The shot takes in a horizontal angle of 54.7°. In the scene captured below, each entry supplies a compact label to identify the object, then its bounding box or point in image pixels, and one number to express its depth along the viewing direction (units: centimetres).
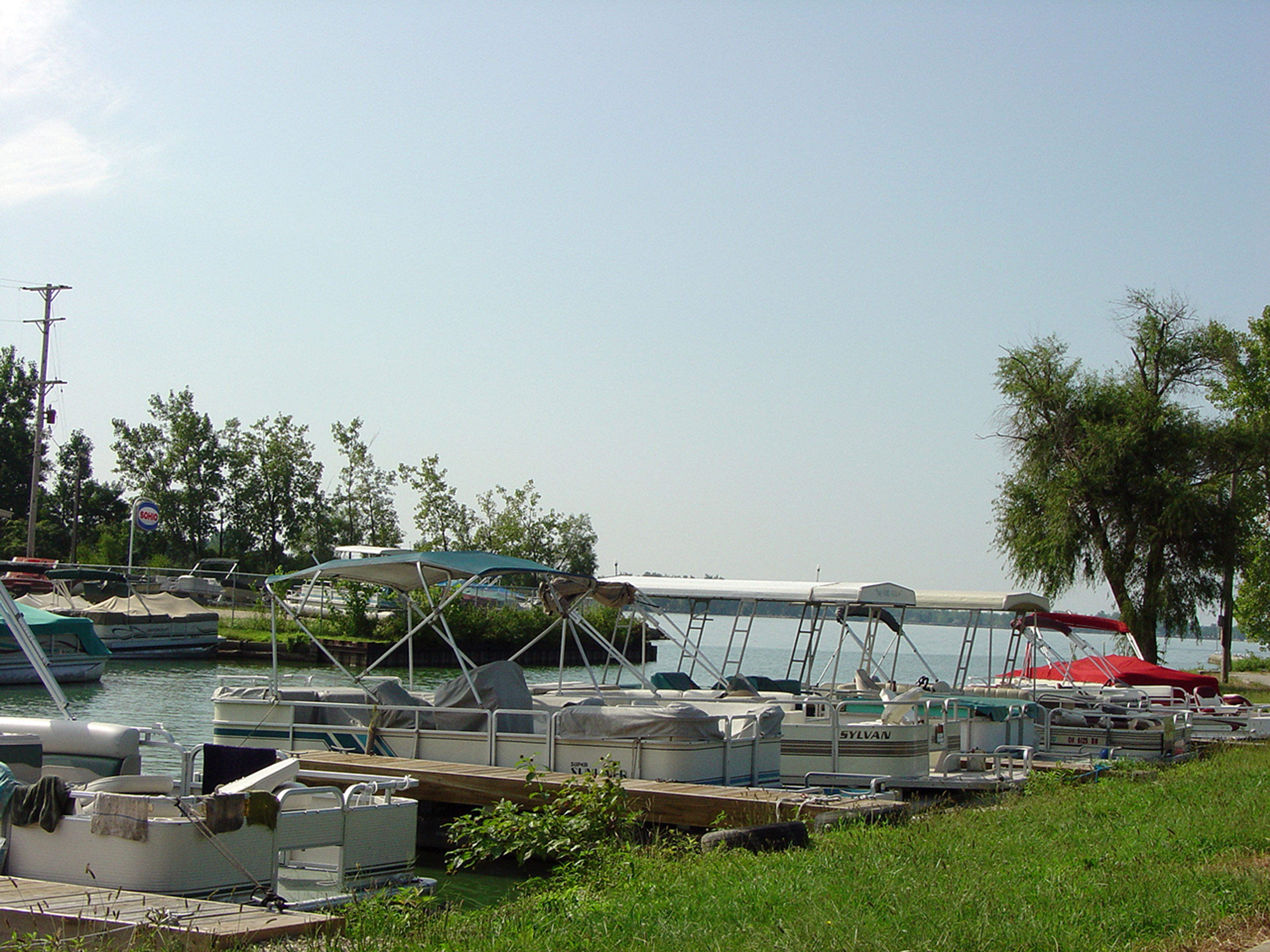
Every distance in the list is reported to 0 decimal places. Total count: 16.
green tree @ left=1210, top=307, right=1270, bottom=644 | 3794
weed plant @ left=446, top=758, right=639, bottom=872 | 1060
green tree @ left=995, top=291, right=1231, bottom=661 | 3766
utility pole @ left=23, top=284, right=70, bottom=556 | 6100
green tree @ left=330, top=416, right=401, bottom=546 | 7612
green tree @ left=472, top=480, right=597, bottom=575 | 7531
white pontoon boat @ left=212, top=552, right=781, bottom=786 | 1508
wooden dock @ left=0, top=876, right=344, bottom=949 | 732
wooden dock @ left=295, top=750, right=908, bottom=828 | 1259
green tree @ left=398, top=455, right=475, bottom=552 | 7212
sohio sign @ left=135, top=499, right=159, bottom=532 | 6225
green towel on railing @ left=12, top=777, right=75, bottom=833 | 930
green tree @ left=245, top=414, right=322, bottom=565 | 8169
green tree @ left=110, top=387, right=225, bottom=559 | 8225
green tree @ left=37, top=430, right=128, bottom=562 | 8875
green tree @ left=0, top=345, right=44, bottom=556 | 9650
